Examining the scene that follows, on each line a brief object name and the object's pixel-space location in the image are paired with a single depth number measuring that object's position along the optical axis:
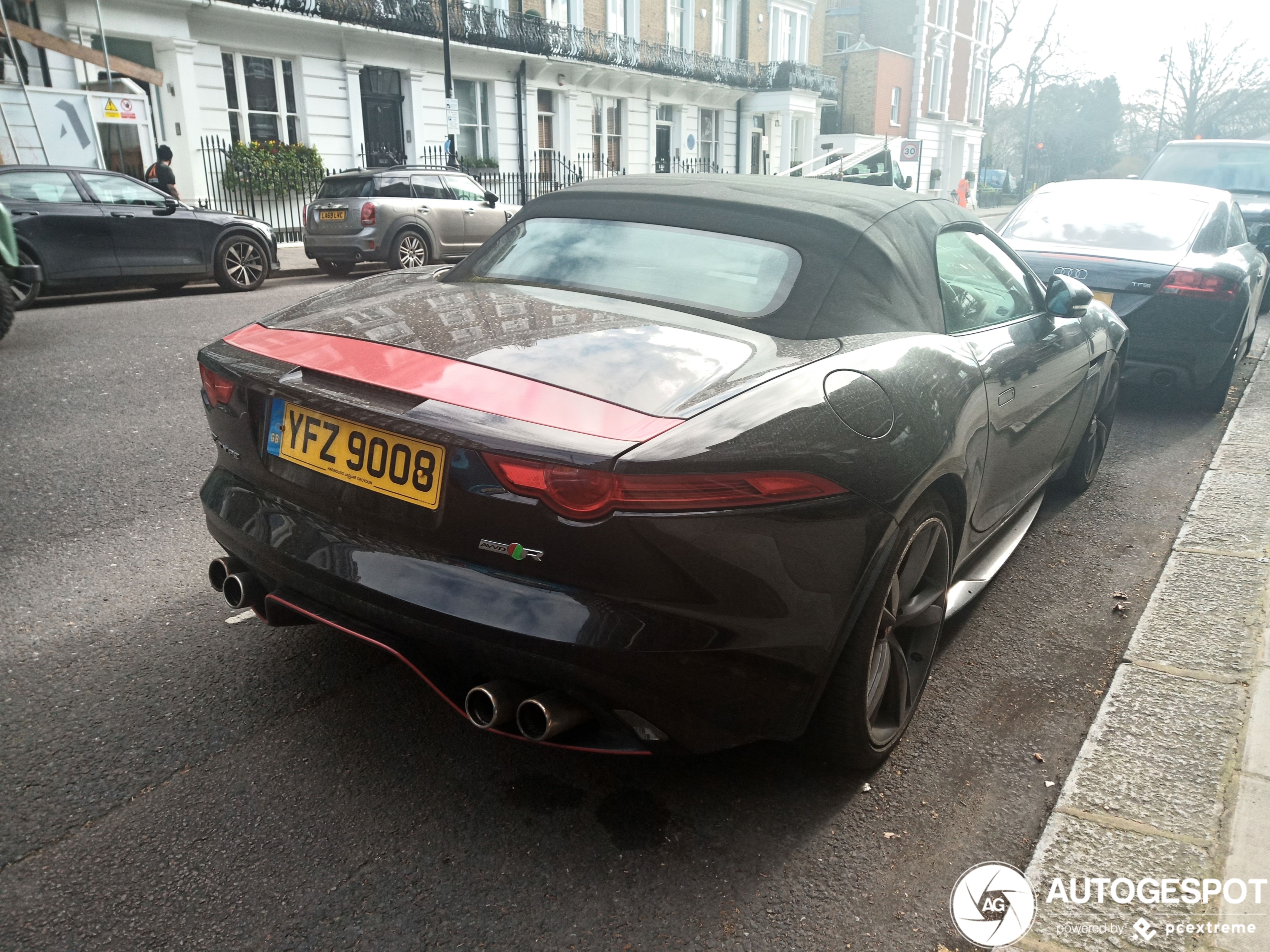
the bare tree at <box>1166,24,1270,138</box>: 63.31
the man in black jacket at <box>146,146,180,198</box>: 15.71
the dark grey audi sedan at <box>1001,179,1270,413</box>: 6.36
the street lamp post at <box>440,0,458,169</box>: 21.06
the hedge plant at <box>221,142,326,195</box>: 20.33
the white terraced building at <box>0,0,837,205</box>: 18.64
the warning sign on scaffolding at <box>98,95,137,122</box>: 16.11
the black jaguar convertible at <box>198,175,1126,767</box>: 2.00
